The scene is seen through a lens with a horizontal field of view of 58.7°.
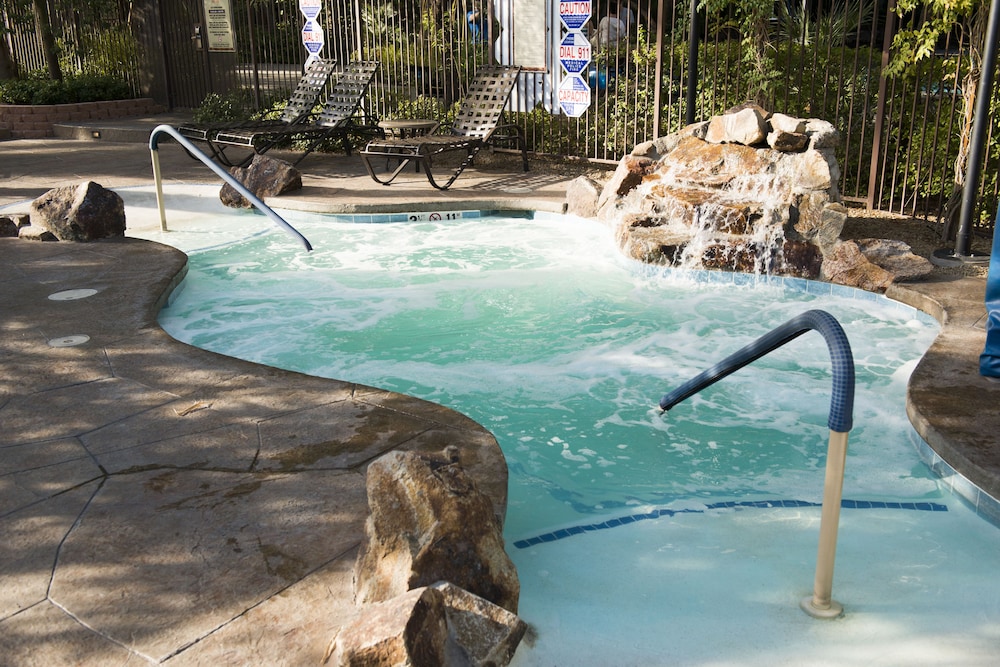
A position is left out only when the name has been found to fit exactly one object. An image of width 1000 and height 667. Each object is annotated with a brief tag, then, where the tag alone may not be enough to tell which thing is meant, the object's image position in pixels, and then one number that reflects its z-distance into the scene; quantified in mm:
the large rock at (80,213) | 7027
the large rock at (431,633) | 2174
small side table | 10578
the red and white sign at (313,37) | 12425
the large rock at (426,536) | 2496
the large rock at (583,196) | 8227
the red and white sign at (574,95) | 10031
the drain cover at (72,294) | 5445
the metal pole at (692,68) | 8648
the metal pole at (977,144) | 5746
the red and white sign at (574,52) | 9922
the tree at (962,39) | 6512
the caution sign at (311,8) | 12298
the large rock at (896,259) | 6145
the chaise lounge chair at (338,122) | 10312
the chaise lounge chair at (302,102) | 10703
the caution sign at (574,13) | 9805
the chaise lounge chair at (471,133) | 9227
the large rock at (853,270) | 6207
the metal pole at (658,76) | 9398
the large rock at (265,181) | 9133
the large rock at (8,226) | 7289
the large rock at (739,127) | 7344
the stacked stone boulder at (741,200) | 6695
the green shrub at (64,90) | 14391
